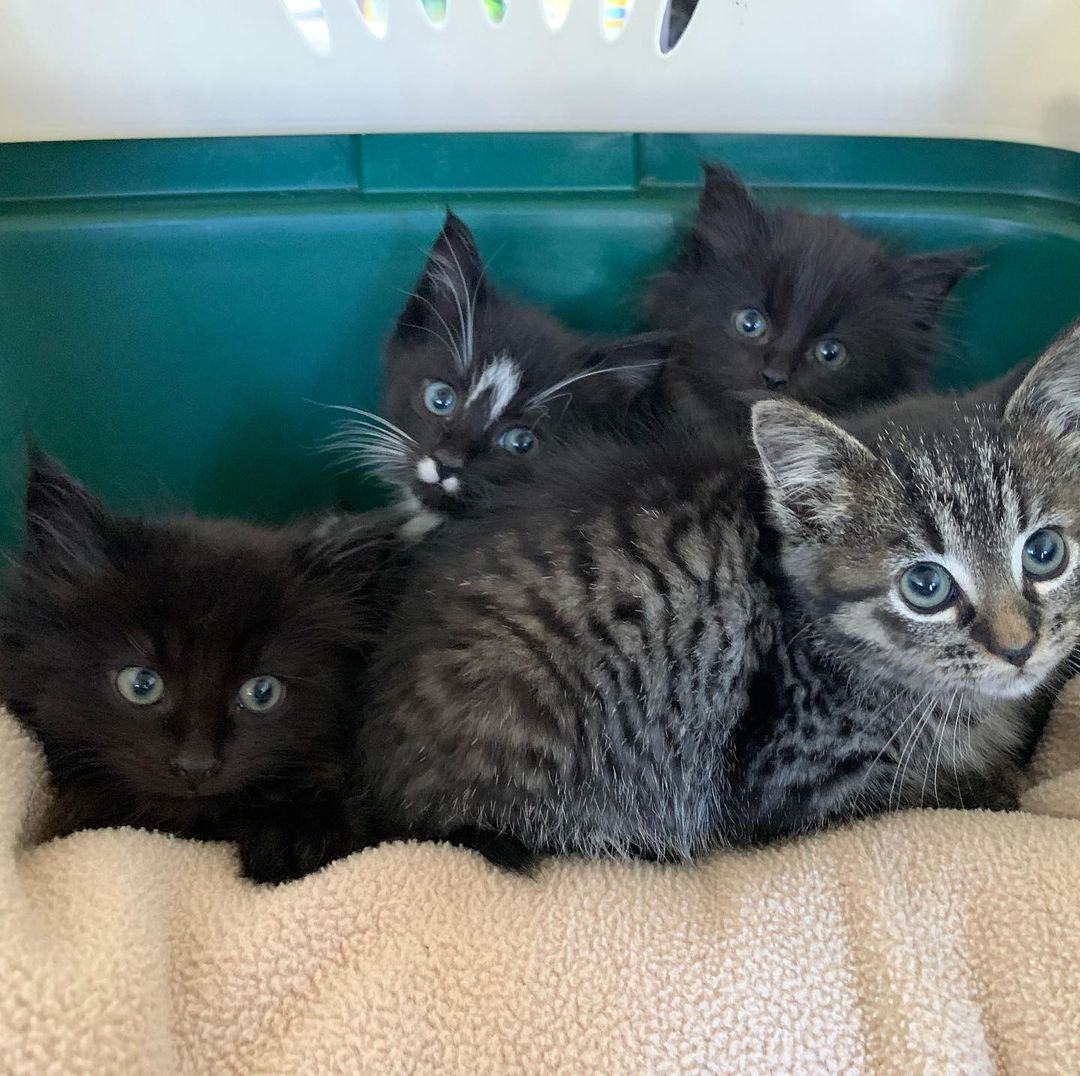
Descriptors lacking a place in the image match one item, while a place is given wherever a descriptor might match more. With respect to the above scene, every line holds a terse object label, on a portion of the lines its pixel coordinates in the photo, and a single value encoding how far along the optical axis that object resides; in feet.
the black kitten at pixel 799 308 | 1.12
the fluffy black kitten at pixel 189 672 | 0.87
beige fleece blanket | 0.73
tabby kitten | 0.82
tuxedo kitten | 1.12
